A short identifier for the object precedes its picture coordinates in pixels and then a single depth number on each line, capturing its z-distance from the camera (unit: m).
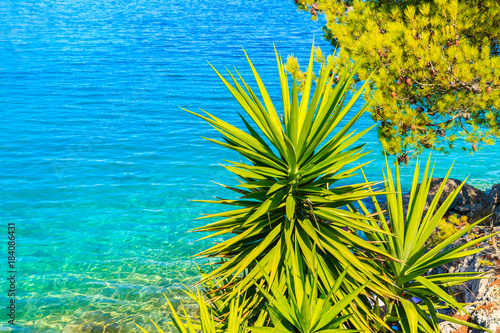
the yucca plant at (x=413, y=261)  4.09
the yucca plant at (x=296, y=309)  3.53
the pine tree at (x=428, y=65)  6.61
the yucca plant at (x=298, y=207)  4.00
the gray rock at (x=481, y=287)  4.94
